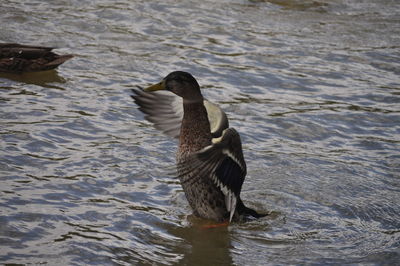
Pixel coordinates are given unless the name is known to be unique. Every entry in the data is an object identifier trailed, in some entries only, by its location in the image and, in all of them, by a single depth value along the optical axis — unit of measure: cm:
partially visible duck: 1753
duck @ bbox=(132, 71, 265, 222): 1081
